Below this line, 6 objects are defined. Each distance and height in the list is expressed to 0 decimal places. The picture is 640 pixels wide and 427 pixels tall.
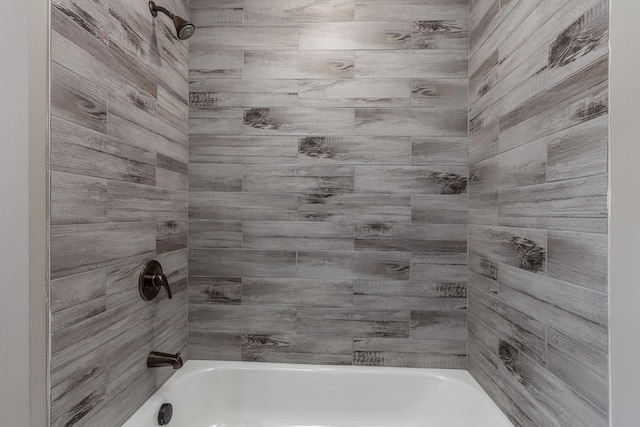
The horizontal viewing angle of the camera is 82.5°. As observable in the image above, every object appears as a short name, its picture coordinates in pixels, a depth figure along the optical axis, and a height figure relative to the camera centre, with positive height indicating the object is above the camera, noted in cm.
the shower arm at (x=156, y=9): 140 +79
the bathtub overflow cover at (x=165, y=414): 140 -78
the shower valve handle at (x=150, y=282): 134 -25
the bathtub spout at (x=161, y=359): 138 -56
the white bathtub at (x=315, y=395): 165 -84
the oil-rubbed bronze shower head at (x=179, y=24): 140 +77
